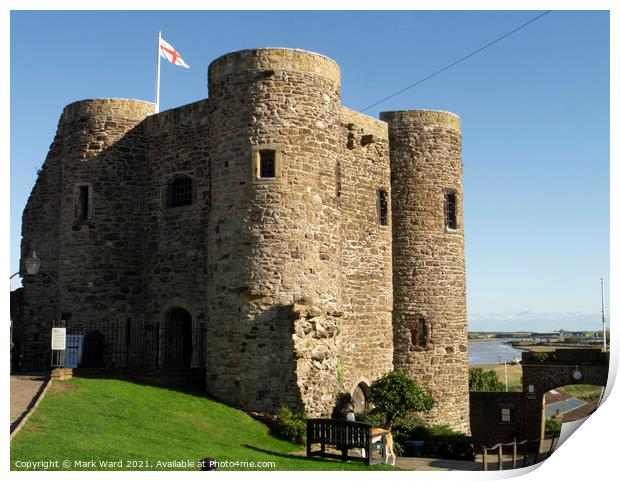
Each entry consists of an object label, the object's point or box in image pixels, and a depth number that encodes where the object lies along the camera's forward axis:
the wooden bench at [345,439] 16.31
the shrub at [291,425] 18.41
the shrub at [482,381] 44.44
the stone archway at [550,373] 25.55
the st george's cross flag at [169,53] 26.67
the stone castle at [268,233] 20.05
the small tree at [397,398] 22.70
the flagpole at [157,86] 26.02
